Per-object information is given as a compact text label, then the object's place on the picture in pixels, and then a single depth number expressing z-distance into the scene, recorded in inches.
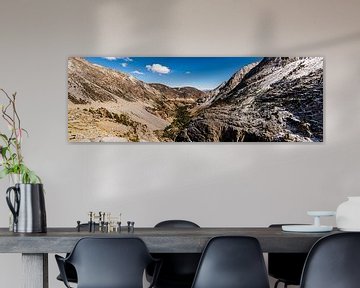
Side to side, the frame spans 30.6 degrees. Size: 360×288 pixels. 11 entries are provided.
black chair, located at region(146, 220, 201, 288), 159.0
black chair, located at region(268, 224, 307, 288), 162.7
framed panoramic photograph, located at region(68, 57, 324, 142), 211.2
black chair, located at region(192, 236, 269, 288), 123.0
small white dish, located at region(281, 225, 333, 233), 136.2
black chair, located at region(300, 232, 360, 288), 119.0
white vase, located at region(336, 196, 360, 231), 134.7
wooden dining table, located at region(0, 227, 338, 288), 122.6
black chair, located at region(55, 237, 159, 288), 121.6
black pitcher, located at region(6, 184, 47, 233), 131.5
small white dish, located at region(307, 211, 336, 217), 136.3
